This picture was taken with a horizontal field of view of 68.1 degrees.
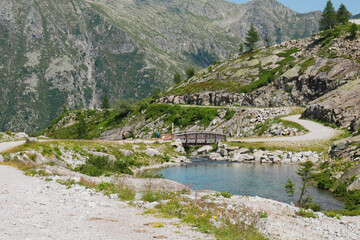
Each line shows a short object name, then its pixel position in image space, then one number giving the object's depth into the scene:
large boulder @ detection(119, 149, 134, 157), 39.31
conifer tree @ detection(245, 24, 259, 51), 135.62
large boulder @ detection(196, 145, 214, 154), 55.57
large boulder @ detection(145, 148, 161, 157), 44.06
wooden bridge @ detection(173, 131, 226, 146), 60.44
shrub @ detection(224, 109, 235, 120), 72.34
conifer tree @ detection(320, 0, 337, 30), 113.22
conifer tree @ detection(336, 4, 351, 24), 113.54
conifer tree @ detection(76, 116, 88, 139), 89.81
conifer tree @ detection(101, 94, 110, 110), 142.50
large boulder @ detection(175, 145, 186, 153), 54.77
